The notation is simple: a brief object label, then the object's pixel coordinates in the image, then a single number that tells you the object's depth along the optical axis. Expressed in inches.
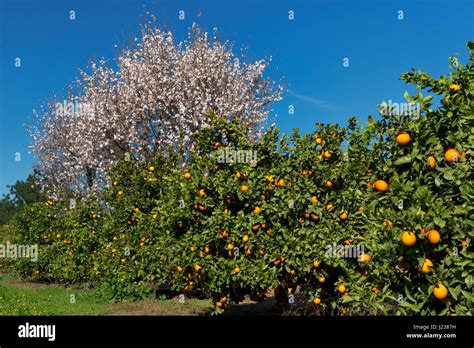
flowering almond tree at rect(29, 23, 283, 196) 807.1
